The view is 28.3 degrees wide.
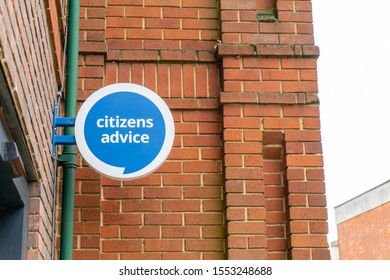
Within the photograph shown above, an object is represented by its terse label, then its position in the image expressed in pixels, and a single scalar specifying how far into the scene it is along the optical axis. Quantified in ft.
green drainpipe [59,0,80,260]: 13.92
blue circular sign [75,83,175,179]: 12.92
